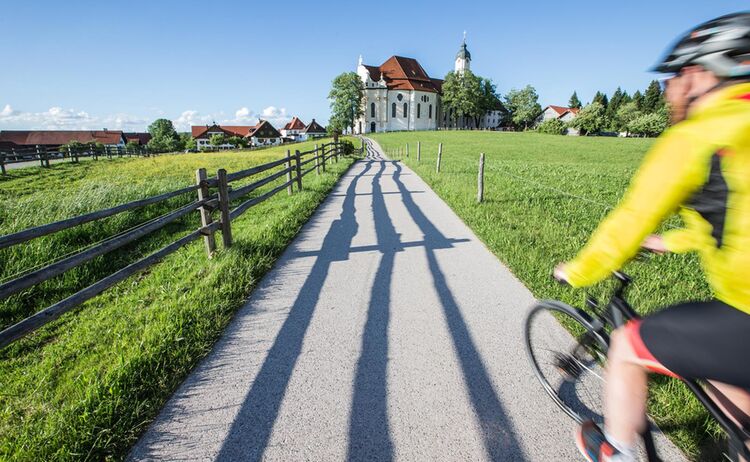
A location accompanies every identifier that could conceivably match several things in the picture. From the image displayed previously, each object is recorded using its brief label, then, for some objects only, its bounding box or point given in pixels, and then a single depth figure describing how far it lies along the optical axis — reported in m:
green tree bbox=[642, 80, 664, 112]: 85.75
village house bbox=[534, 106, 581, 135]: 101.38
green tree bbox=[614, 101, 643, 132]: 82.00
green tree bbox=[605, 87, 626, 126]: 92.83
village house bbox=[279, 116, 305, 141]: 120.12
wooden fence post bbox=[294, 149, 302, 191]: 10.88
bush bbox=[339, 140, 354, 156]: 26.52
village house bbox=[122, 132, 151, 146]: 105.81
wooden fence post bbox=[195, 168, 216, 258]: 5.14
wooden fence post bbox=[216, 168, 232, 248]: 5.46
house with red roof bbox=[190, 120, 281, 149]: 111.00
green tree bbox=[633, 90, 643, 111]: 90.14
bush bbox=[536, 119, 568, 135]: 75.69
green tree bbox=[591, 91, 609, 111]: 106.94
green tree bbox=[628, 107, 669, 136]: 70.44
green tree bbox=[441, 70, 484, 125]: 82.88
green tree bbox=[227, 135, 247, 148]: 84.75
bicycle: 1.61
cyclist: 1.18
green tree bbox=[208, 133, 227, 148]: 96.27
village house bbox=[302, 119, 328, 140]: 121.25
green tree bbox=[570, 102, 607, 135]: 74.81
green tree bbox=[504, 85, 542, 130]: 94.06
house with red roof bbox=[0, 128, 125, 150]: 82.31
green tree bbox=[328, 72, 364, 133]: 75.94
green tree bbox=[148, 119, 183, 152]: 99.00
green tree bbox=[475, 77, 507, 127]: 85.81
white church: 82.88
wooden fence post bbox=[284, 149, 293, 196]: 9.94
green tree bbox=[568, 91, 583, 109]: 123.64
